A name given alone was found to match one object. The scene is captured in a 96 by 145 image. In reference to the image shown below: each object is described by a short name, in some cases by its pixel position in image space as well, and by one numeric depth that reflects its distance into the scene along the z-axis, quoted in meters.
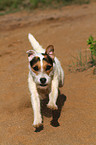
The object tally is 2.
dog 3.86
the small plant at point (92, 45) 5.80
